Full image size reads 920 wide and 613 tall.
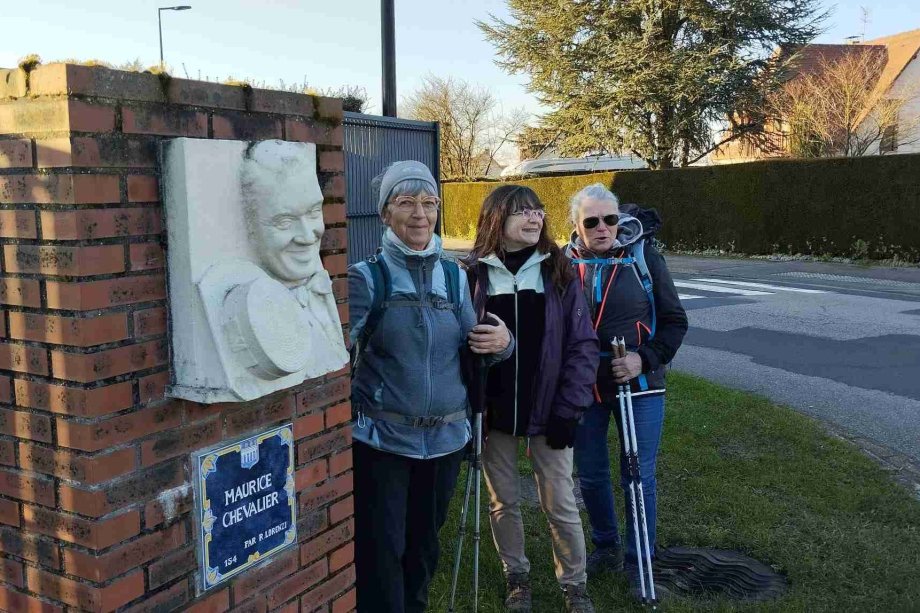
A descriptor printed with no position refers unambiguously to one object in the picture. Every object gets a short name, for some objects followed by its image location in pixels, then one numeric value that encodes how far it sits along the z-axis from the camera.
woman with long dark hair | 3.39
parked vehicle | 29.58
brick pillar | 1.62
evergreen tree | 22.34
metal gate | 6.61
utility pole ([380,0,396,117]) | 7.30
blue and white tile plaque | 1.91
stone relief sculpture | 1.76
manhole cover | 3.63
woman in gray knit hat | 2.73
